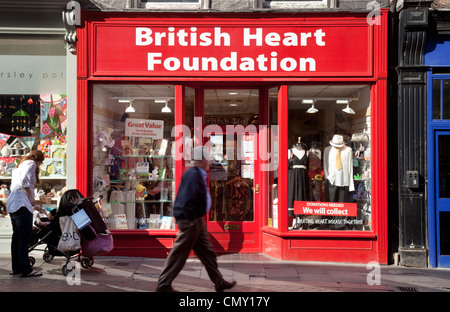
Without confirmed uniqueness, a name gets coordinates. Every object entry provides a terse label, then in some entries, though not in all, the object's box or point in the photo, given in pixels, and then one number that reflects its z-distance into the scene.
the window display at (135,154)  8.69
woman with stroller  6.82
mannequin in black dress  8.53
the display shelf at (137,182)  8.77
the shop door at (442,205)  8.16
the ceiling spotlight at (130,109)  8.84
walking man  5.91
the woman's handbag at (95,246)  7.19
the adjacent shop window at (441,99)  8.21
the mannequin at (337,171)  8.53
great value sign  8.85
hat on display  8.62
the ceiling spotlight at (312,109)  8.66
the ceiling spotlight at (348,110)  8.62
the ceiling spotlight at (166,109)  8.76
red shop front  8.34
